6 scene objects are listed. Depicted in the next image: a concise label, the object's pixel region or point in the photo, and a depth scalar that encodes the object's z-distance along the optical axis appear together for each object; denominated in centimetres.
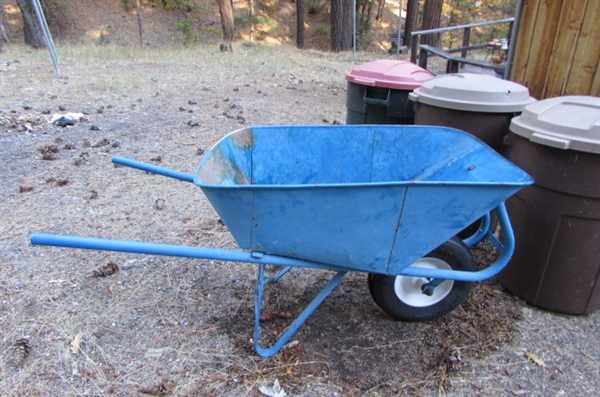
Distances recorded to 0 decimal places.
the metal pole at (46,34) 727
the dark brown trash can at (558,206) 203
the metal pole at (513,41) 383
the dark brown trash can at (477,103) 261
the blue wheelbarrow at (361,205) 171
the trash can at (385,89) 349
